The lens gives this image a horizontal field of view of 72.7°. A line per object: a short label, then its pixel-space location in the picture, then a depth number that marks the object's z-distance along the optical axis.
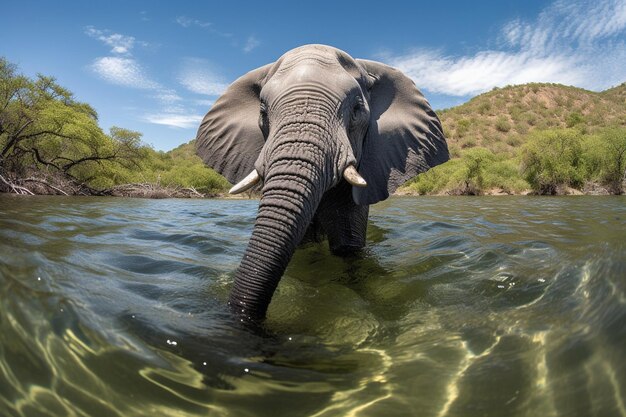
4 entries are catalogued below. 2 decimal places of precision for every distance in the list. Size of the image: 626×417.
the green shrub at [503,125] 56.09
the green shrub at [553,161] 26.86
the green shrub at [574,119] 52.73
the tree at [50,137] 19.53
